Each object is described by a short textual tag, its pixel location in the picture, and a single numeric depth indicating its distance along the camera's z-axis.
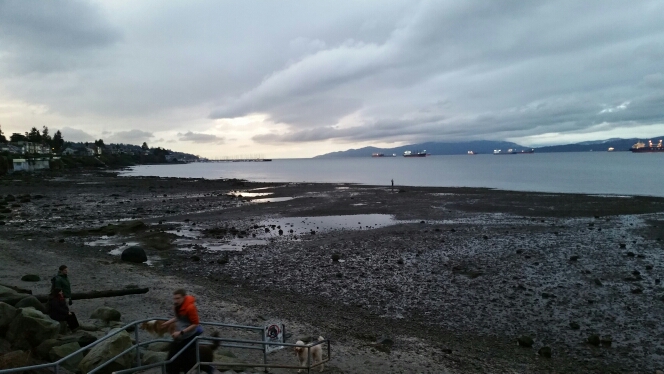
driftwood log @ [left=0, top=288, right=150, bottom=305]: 11.98
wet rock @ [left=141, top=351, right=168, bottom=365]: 8.28
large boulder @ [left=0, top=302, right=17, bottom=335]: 8.35
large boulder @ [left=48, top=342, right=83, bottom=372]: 7.77
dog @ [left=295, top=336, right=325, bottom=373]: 9.74
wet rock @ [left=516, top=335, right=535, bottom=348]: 12.38
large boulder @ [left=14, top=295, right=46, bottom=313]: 10.04
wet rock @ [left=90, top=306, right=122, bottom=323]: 11.64
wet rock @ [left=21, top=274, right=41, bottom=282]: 15.24
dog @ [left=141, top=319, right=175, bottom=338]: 8.38
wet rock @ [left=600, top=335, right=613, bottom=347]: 12.35
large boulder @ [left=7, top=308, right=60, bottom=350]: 8.26
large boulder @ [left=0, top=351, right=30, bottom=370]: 6.39
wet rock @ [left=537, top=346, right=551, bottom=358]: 11.72
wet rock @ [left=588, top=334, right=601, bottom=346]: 12.43
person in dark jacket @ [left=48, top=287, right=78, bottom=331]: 9.91
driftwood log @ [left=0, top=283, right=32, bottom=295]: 12.07
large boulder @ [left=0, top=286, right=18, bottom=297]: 10.51
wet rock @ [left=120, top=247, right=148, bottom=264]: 21.22
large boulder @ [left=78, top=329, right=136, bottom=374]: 7.54
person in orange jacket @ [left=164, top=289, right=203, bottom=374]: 7.30
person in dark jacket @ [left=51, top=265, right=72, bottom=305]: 10.44
